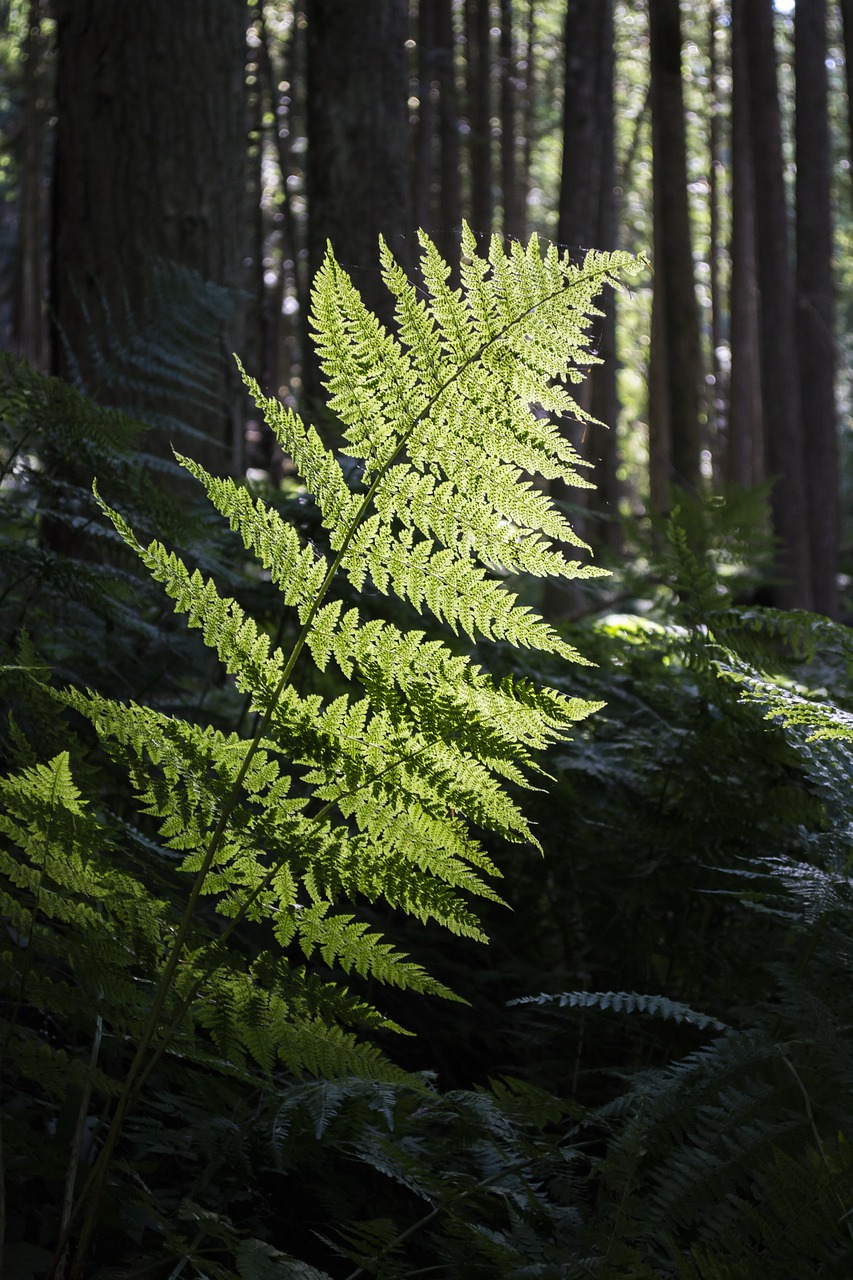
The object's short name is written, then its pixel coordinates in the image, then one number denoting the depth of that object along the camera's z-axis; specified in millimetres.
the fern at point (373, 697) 1358
